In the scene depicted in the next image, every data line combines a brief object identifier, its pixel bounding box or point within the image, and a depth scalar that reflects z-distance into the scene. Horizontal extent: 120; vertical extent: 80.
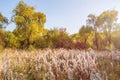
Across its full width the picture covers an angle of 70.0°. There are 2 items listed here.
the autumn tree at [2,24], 11.59
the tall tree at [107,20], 13.34
